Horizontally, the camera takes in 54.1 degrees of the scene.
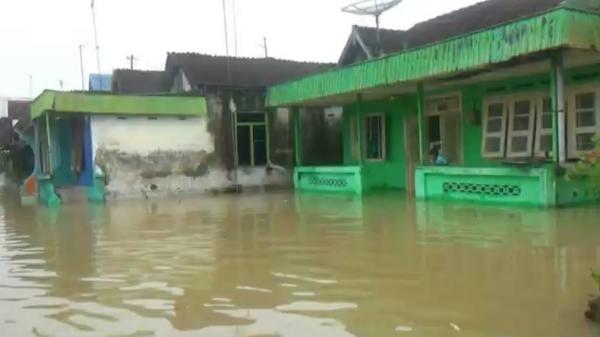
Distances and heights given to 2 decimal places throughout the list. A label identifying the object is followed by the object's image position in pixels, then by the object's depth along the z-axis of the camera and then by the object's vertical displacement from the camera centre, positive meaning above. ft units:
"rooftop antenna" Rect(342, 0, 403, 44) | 60.70 +13.71
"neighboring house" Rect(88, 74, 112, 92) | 101.10 +11.92
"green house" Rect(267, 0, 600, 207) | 32.68 +2.28
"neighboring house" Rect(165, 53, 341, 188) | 62.39 +1.48
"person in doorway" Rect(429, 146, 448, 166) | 43.68 -1.66
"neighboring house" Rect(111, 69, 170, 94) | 91.42 +10.68
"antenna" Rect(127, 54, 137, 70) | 145.93 +22.12
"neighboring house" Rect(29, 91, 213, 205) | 54.85 +0.41
